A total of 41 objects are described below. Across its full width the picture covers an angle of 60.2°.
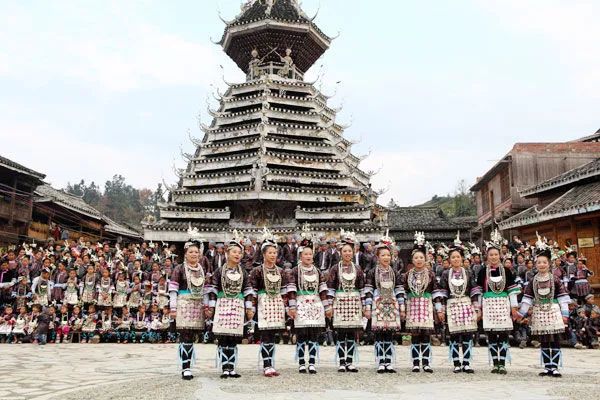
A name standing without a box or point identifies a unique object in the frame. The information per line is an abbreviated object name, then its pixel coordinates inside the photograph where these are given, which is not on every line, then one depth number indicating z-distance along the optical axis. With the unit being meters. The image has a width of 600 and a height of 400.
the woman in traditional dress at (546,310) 8.22
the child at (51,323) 14.33
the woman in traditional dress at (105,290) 15.26
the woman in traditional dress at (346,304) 8.59
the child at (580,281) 13.75
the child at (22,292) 14.98
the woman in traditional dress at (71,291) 14.97
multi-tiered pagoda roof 23.61
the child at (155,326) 15.15
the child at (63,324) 14.76
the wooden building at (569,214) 18.27
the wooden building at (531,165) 27.50
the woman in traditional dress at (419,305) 8.59
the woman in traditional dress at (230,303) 7.94
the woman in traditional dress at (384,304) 8.50
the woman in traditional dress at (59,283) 14.98
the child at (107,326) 15.05
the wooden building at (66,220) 27.11
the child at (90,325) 14.88
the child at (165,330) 15.11
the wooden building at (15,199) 23.66
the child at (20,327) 14.36
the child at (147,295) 15.70
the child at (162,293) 15.58
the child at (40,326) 13.89
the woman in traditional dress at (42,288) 14.88
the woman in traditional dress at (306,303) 8.40
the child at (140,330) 15.23
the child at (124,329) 15.15
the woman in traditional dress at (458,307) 8.52
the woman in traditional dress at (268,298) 8.17
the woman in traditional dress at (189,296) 8.03
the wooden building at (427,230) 31.95
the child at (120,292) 15.59
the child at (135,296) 15.74
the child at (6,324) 14.34
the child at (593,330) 13.74
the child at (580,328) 13.82
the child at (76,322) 14.88
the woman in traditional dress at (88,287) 15.26
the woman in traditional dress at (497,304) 8.42
